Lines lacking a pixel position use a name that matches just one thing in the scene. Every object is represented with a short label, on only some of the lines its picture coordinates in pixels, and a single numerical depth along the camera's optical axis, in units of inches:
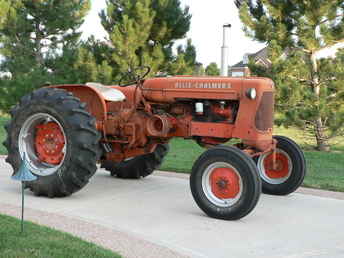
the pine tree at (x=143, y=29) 611.5
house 528.1
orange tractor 214.1
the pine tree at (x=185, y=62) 628.7
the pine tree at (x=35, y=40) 725.3
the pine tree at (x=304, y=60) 498.6
